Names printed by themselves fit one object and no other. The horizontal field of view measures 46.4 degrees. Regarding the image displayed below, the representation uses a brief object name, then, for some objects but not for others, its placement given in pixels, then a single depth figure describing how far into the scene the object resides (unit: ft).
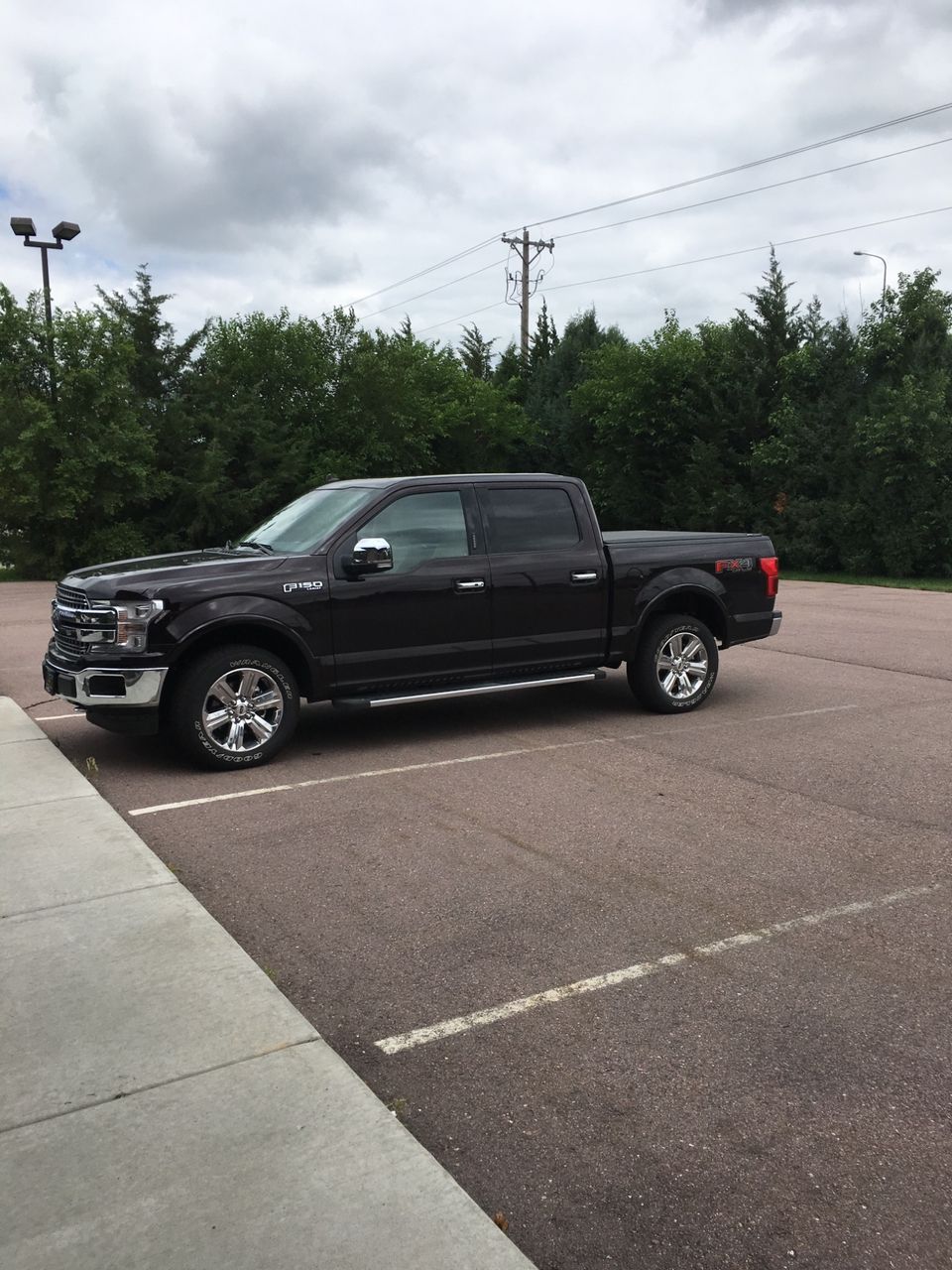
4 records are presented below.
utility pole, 151.66
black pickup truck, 23.29
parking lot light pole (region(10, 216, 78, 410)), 81.41
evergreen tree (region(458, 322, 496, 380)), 175.63
